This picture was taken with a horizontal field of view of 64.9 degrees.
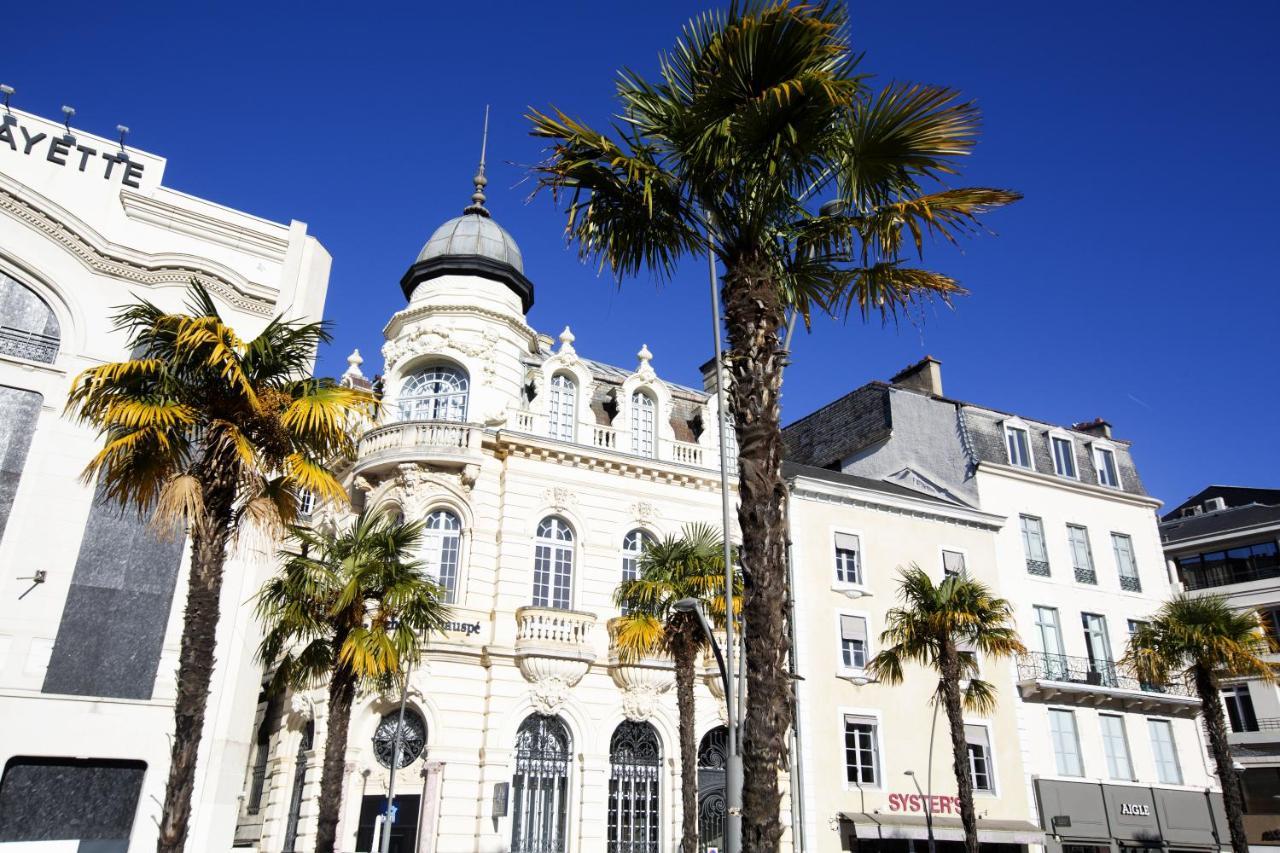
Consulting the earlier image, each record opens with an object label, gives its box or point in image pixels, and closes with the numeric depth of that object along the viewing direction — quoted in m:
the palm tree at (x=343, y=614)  16.94
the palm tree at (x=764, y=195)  10.01
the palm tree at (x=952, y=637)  21.84
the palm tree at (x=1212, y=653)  23.88
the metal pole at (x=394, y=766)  19.55
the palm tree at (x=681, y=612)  20.38
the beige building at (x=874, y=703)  26.61
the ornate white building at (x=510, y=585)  23.48
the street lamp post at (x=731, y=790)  12.02
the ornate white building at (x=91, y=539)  17.16
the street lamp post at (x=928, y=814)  23.99
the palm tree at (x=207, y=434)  11.96
